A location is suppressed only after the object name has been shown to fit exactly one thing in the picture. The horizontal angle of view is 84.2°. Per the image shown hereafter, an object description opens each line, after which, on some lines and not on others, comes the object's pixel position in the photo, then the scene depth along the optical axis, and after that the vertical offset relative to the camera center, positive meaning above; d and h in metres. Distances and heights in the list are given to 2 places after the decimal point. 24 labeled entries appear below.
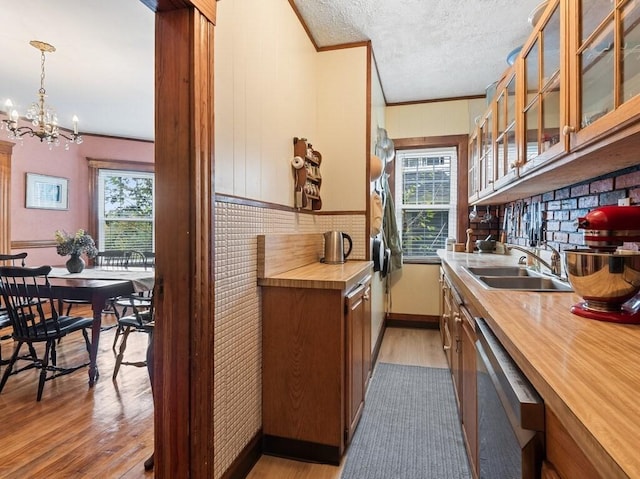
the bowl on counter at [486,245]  3.49 -0.09
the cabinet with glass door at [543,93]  1.45 +0.67
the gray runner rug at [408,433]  1.68 -1.10
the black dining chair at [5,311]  2.75 -0.68
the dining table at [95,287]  2.68 -0.42
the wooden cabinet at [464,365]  1.44 -0.65
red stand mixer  1.01 -0.09
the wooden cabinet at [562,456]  0.55 -0.37
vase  3.31 -0.27
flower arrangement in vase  3.28 -0.12
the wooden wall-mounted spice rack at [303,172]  2.32 +0.42
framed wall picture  4.54 +0.57
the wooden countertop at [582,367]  0.48 -0.26
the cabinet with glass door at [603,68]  1.01 +0.54
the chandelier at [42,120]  2.82 +1.05
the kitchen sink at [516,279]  1.72 -0.24
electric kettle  2.50 -0.09
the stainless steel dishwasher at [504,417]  0.70 -0.42
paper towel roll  2.31 +0.48
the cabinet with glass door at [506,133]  2.14 +0.68
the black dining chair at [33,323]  2.42 -0.65
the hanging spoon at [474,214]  3.80 +0.24
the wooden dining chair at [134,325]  2.57 -0.67
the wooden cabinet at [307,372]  1.71 -0.68
